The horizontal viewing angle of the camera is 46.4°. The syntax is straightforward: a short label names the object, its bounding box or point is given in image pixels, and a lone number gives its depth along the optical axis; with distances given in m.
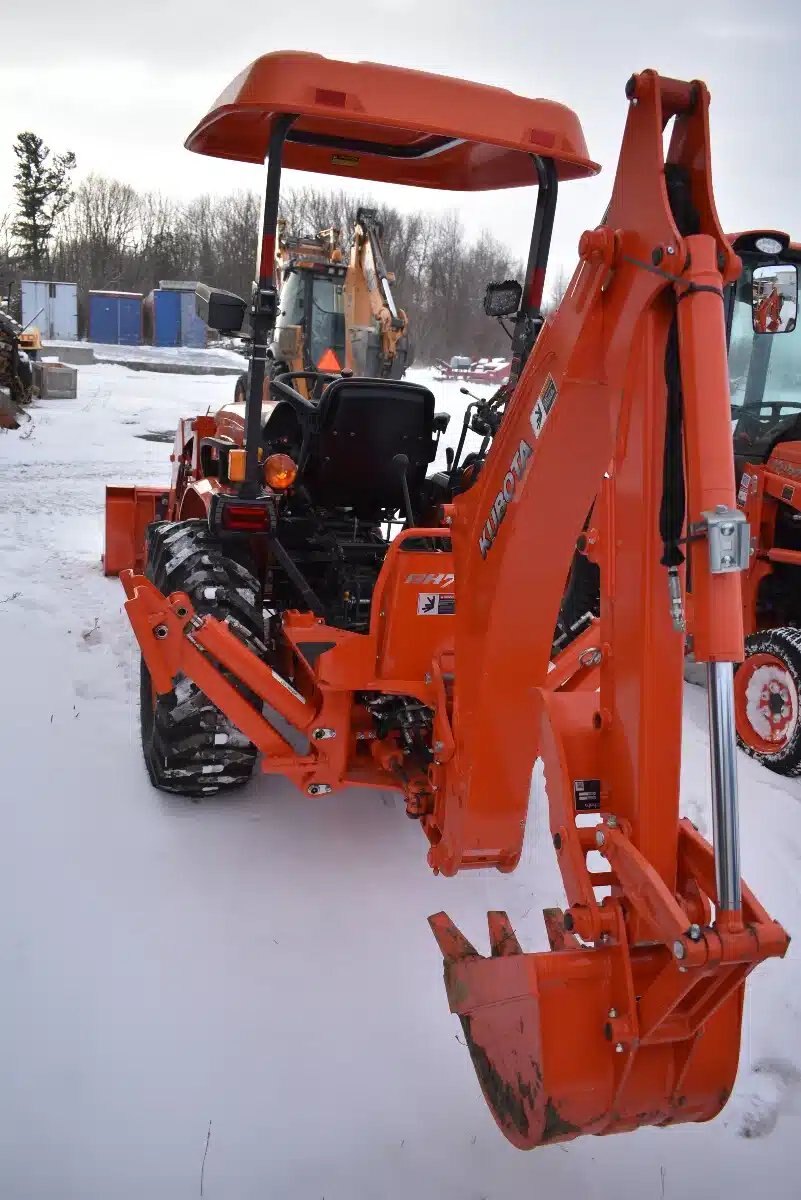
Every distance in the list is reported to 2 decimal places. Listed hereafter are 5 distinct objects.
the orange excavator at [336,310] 10.65
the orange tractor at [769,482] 4.59
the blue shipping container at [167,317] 31.77
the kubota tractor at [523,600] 1.74
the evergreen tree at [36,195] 42.75
